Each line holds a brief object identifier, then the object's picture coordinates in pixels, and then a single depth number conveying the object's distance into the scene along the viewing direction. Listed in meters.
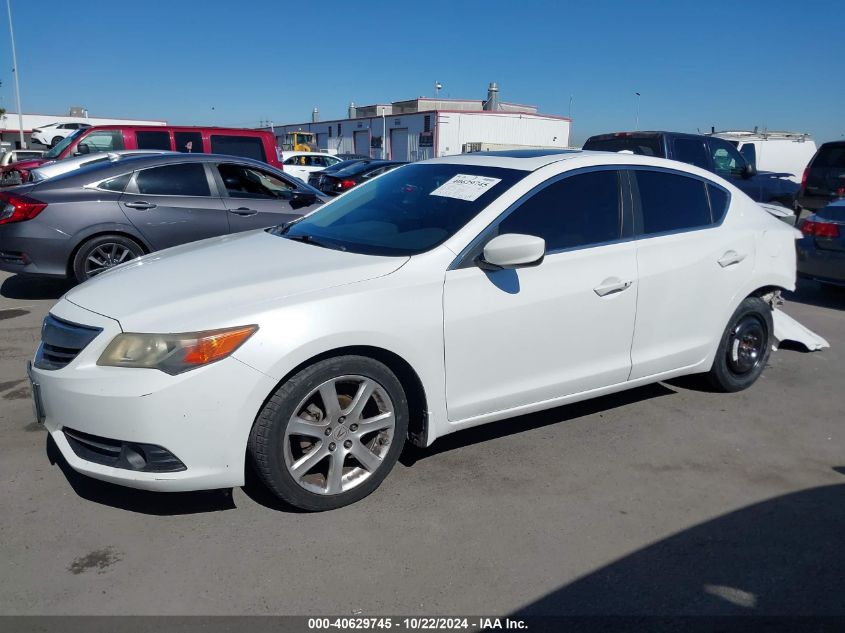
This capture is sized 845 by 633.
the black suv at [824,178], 11.11
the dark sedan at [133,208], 7.00
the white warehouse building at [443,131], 38.69
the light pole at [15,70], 37.18
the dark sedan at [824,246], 7.86
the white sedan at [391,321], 2.99
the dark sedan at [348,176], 17.02
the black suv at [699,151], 10.59
